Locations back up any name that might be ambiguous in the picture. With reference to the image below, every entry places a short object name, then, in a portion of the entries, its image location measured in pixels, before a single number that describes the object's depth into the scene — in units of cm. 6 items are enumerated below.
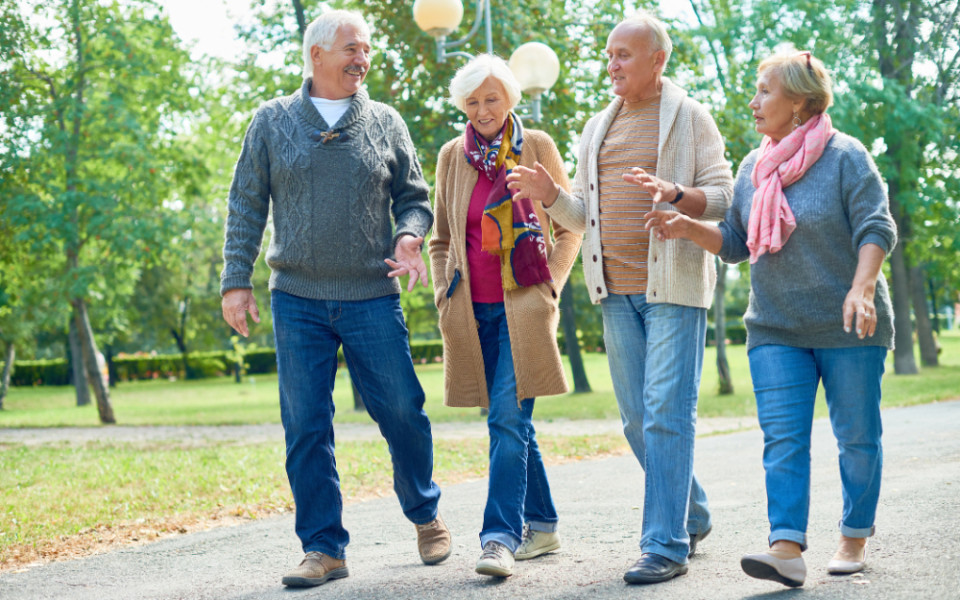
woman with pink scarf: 365
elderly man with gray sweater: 418
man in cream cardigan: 381
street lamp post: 1205
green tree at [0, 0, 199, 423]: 1862
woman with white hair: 409
